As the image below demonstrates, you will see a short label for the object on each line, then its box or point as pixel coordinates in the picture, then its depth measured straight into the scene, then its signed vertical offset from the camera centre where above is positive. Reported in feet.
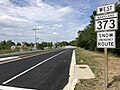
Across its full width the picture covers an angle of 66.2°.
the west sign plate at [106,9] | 10.89 +4.21
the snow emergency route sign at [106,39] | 10.93 +0.51
